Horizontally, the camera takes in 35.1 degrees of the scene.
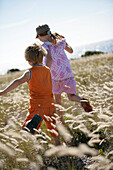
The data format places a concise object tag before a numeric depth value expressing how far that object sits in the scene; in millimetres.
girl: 3422
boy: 2703
